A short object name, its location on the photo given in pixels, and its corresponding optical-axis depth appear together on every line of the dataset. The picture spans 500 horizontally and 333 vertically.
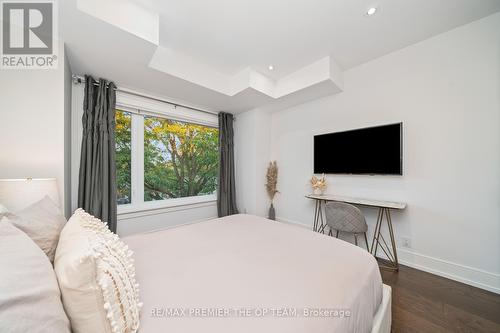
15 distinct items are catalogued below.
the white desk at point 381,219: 2.19
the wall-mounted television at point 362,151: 2.31
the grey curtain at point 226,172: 3.63
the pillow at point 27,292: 0.42
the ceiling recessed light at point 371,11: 1.75
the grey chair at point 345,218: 2.21
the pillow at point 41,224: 0.84
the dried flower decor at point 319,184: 3.01
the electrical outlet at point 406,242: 2.26
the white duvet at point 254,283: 0.72
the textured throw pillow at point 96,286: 0.55
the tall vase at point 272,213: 3.71
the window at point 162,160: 2.82
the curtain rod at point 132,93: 2.29
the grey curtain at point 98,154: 2.29
